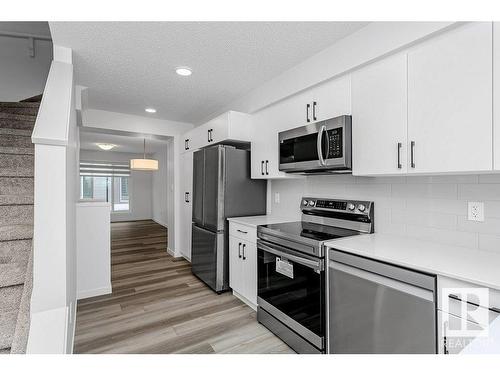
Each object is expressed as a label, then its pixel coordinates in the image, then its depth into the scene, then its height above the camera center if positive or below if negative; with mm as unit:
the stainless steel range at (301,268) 1798 -623
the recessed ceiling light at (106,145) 6438 +1038
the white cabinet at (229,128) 3029 +706
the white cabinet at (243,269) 2539 -842
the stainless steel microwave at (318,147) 1925 +318
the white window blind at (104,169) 8180 +596
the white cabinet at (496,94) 1219 +427
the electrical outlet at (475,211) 1534 -147
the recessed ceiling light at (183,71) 2539 +1147
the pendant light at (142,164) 5749 +502
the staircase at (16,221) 1359 -252
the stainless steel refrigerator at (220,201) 2984 -171
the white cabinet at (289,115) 2012 +638
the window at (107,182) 8328 +166
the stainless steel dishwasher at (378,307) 1249 -654
